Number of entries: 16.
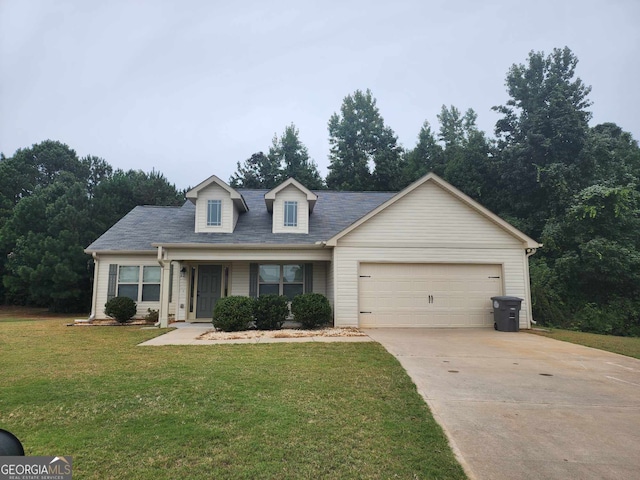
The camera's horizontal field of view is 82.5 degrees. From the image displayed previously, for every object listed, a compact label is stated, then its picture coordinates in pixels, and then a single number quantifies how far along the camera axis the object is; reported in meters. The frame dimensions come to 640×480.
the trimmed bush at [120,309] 13.12
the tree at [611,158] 22.03
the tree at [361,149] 32.69
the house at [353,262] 12.09
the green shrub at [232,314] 10.91
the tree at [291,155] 35.47
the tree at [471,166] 26.86
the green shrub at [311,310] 11.33
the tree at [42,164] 36.38
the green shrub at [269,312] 11.47
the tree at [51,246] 20.70
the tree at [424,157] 31.63
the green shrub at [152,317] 13.70
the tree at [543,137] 23.28
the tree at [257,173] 35.44
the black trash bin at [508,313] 11.37
